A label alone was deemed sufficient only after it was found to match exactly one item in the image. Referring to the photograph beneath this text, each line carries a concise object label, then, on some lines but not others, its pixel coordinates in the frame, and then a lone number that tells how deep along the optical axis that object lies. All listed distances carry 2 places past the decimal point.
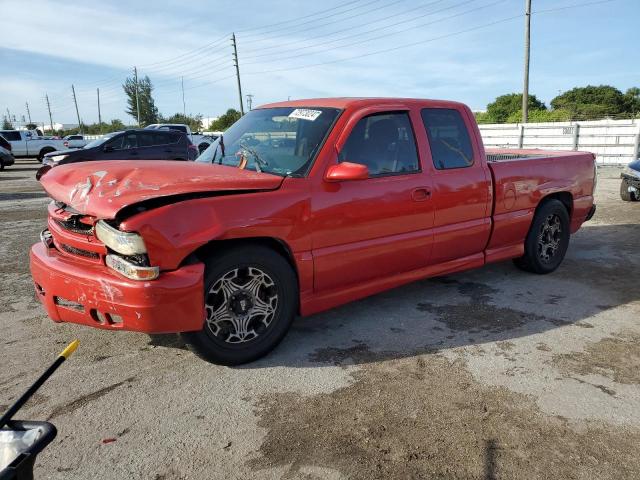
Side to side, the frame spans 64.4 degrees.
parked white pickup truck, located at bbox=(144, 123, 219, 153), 22.92
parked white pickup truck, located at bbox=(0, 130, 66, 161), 25.17
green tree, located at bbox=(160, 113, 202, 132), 73.56
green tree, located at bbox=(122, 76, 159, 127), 80.12
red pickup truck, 2.96
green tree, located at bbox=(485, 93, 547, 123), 53.19
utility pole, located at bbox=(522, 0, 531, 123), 24.80
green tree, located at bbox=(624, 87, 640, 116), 52.31
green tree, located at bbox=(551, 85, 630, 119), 48.97
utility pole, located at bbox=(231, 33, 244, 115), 43.56
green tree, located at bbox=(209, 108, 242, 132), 65.75
